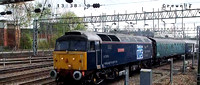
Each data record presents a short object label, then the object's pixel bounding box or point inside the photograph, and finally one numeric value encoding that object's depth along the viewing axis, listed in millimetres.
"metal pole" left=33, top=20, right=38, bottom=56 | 37288
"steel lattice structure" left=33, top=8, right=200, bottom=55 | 35119
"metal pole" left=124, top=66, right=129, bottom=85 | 7615
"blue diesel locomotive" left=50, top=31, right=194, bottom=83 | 13148
